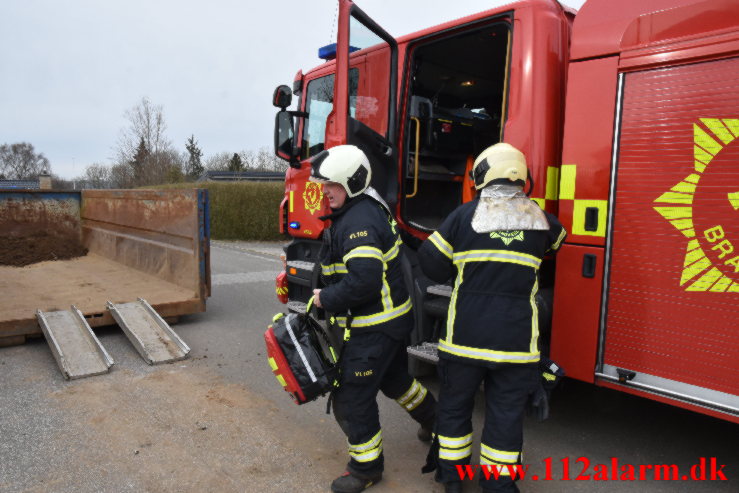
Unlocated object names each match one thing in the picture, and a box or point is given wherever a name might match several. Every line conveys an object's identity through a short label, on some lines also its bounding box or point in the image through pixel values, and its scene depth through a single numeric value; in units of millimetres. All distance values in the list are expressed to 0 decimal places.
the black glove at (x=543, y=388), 2455
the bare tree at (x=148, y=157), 29578
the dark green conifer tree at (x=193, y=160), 41909
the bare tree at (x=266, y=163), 38594
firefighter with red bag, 2424
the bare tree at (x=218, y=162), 42375
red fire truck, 2355
